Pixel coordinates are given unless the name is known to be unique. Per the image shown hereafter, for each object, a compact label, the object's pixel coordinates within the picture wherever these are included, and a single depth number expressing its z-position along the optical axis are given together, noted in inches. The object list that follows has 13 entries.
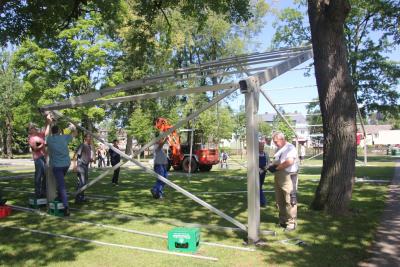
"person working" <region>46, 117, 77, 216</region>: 331.9
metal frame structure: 241.1
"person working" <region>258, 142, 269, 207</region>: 365.7
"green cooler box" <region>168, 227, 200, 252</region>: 226.4
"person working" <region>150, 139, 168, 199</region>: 424.8
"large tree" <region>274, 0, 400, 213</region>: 327.3
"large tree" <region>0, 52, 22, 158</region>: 1756.9
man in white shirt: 276.1
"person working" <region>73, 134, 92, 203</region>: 410.0
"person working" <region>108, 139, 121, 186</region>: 562.7
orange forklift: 840.3
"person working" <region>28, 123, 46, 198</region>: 373.7
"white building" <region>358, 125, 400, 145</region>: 2539.4
